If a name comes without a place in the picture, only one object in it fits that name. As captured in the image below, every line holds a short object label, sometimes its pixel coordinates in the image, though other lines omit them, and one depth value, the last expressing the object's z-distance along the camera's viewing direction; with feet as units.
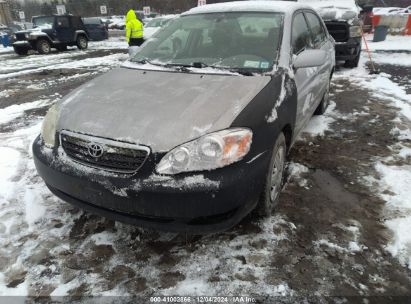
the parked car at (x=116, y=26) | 111.04
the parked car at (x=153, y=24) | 55.28
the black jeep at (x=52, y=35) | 51.67
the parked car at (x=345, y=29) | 27.73
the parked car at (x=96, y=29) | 76.23
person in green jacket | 33.24
